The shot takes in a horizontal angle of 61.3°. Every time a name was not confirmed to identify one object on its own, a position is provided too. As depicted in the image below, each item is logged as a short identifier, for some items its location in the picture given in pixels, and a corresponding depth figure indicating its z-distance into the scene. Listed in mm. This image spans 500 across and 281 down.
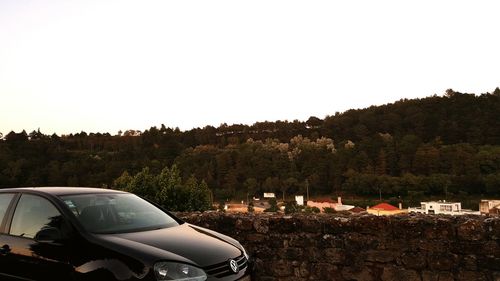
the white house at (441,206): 57688
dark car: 3537
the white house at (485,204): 54581
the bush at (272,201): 91675
